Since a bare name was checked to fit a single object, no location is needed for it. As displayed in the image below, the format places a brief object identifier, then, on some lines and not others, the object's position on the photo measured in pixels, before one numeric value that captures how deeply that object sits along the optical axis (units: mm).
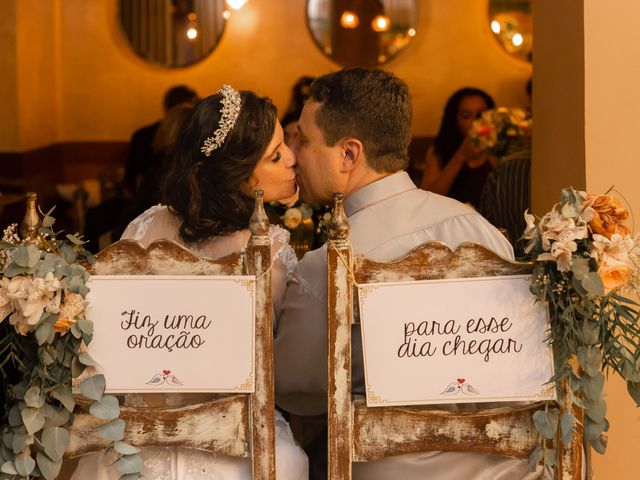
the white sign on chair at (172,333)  2146
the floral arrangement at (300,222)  3641
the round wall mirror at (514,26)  9023
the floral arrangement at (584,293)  2129
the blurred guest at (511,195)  4527
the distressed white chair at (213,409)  2152
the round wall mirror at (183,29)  9094
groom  2328
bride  2664
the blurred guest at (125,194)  6277
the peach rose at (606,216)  2141
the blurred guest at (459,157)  6145
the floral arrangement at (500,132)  5895
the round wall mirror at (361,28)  9062
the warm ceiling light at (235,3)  8519
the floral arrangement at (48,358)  2078
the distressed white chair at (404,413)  2154
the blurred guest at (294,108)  4938
